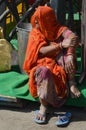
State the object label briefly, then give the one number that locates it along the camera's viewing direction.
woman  4.50
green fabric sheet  4.69
